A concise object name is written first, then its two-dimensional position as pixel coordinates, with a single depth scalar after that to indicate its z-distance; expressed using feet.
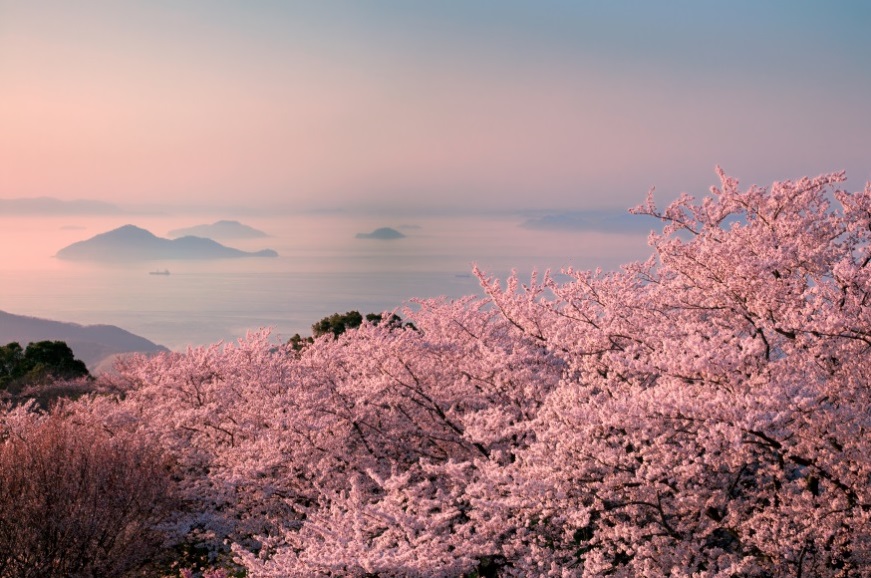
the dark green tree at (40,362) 157.48
